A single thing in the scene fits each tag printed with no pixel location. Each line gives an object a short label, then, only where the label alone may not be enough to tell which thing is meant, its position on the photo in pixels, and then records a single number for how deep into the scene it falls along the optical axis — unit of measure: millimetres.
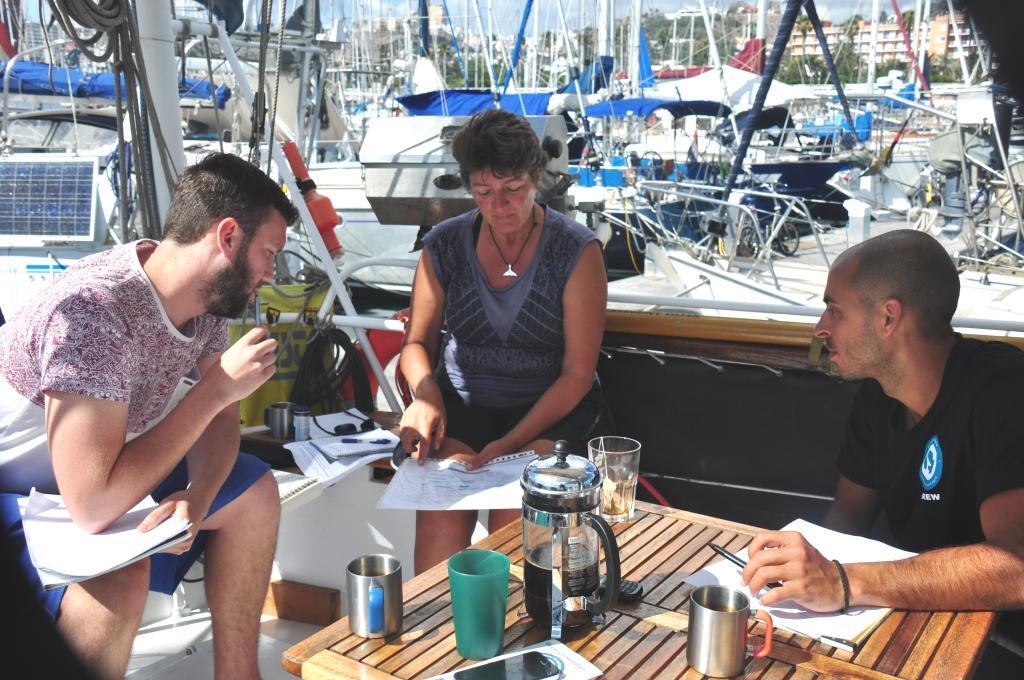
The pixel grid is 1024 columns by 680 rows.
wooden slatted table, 1353
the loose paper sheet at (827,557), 1455
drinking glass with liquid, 1911
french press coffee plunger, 1442
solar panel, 5492
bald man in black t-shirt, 1518
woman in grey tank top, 2576
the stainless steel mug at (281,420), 3021
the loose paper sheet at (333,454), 2648
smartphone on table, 1294
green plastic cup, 1350
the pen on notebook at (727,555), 1642
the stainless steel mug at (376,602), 1427
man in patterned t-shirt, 1787
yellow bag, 3332
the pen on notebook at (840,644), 1400
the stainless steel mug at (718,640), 1314
